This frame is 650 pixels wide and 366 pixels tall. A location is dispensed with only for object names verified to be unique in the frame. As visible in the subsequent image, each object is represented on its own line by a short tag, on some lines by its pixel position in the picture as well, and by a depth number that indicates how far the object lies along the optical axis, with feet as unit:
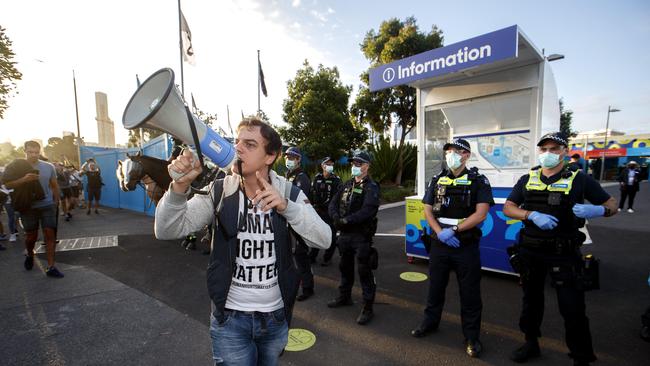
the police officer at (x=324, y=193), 17.79
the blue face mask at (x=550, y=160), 9.19
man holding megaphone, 5.00
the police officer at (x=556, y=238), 8.29
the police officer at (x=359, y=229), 11.84
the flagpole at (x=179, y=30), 38.61
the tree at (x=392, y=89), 47.80
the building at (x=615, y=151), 104.88
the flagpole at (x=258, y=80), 61.51
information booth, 15.18
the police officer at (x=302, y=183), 13.23
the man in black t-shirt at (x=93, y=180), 36.37
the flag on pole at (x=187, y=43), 39.55
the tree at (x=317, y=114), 52.90
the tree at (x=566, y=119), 99.54
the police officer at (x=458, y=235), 9.61
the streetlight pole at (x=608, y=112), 96.54
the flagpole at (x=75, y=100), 72.13
